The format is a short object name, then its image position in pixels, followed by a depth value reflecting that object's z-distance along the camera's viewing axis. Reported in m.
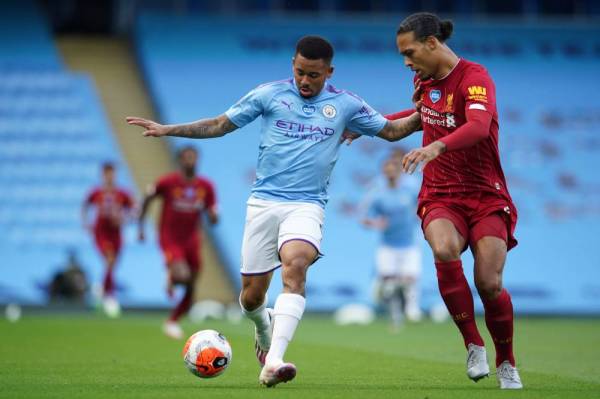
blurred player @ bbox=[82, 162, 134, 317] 47.03
